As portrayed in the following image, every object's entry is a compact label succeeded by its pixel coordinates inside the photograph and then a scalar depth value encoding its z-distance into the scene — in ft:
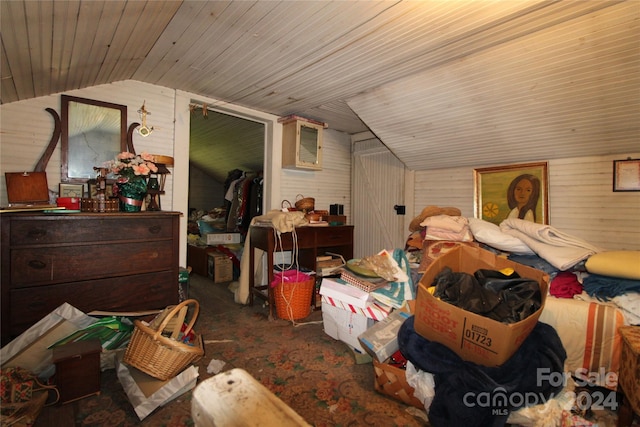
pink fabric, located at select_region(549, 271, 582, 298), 6.15
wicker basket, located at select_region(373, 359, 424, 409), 5.07
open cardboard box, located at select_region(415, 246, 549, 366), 4.14
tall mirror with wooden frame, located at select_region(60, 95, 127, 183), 7.68
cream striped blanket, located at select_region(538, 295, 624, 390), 5.08
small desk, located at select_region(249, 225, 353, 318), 8.94
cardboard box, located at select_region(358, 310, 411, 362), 5.39
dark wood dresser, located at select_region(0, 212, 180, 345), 5.46
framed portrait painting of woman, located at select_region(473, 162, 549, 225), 8.79
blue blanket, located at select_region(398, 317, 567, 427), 3.99
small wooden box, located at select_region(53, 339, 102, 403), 4.96
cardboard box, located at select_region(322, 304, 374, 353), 6.93
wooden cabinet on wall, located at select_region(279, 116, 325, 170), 11.61
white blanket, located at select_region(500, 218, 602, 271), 6.31
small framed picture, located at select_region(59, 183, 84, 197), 7.60
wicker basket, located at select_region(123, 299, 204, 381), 5.17
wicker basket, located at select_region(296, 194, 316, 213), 10.95
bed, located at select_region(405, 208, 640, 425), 5.15
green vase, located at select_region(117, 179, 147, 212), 7.06
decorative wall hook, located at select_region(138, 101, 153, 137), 8.79
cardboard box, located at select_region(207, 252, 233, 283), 13.37
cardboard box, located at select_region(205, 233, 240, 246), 14.43
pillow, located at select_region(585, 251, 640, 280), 5.46
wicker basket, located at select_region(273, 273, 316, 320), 8.77
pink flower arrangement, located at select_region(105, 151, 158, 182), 7.07
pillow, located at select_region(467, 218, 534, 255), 7.30
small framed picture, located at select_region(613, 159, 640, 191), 7.30
